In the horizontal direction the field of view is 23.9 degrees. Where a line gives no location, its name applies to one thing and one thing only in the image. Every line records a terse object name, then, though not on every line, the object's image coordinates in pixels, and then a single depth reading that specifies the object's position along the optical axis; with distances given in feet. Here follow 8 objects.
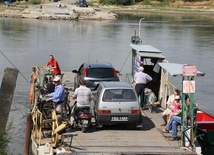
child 49.08
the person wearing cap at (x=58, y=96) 49.73
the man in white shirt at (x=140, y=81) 59.93
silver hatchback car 49.11
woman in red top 77.25
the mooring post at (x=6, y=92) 38.86
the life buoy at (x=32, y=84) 64.52
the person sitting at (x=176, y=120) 46.39
